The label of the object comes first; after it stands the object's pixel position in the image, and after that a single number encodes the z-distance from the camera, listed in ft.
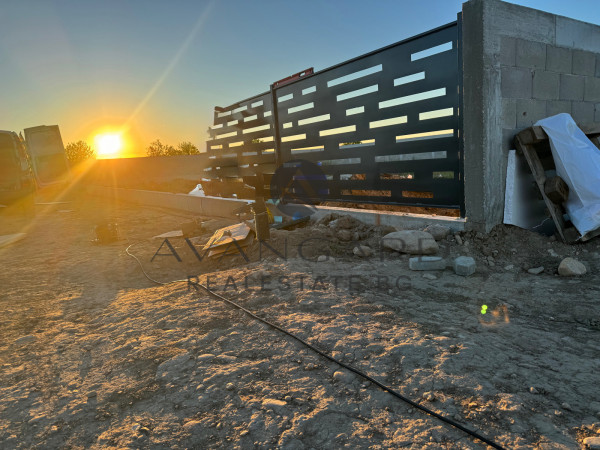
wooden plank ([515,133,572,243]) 14.76
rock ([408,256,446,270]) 13.87
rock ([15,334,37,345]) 10.12
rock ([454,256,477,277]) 13.08
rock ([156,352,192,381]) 7.91
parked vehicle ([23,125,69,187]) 58.13
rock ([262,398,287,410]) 6.63
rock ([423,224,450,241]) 16.15
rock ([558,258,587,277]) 12.35
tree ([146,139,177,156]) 150.30
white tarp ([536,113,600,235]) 14.08
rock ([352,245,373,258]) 15.87
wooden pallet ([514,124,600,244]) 14.52
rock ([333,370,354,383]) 7.27
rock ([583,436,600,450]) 5.21
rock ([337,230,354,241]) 17.95
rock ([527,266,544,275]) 12.96
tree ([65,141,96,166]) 163.04
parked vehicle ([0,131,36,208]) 43.42
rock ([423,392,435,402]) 6.45
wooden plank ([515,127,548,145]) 15.07
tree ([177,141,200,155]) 144.77
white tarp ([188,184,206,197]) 40.91
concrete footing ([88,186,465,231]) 17.24
